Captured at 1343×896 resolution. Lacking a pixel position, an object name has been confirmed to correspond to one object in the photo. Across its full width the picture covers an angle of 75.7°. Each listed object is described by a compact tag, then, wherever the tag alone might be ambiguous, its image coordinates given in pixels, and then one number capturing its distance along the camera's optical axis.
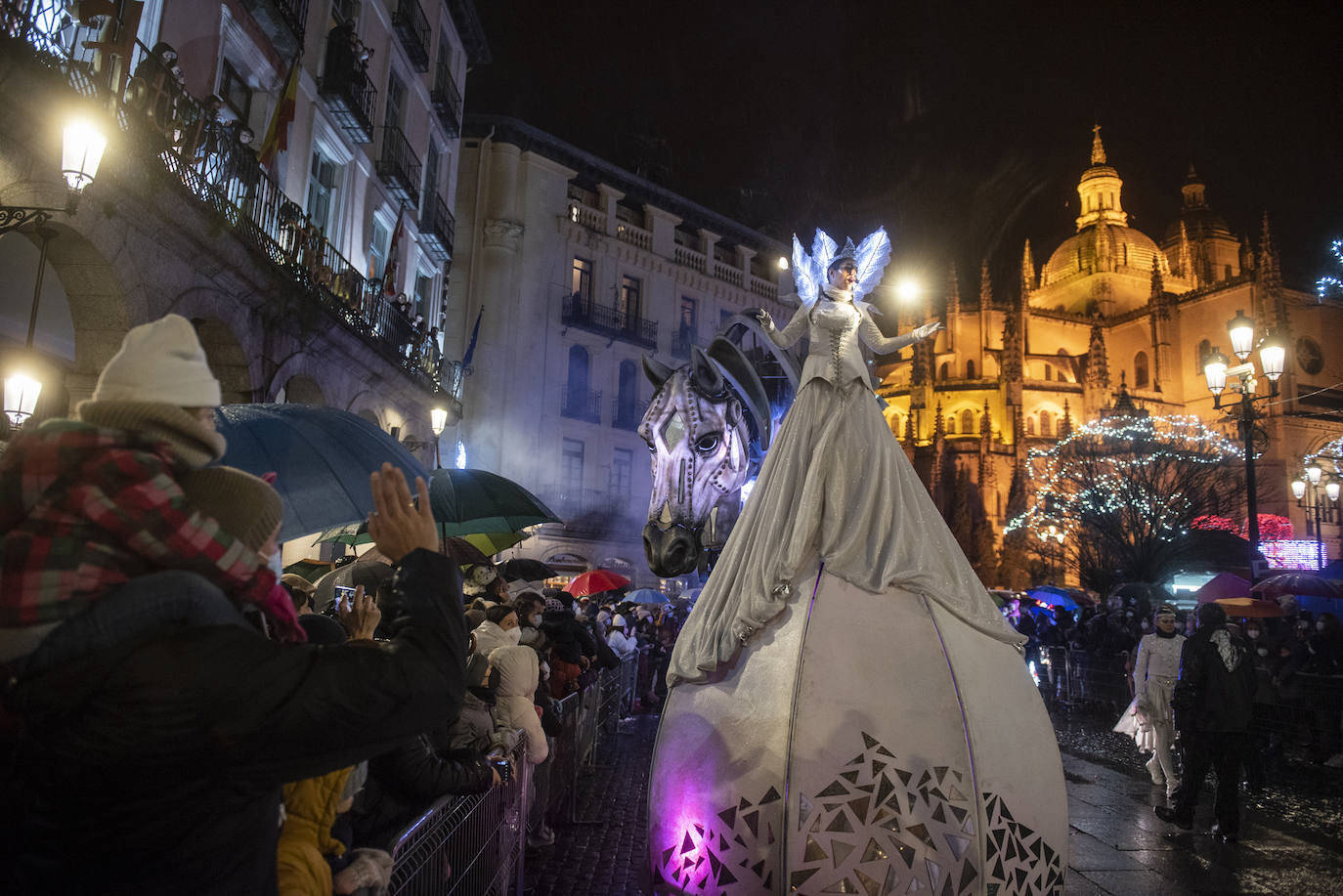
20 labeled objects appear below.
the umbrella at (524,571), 11.81
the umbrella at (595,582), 17.39
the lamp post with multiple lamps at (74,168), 6.77
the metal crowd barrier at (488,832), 3.22
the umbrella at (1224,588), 17.30
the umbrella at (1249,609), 14.70
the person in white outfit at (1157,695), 8.88
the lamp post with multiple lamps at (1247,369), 12.80
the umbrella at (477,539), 7.43
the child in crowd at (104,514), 1.38
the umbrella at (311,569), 9.45
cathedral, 58.19
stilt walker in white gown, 2.92
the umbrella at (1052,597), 29.55
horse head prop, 4.97
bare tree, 37.47
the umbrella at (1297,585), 16.72
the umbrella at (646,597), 20.19
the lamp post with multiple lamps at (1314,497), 21.55
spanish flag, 12.56
